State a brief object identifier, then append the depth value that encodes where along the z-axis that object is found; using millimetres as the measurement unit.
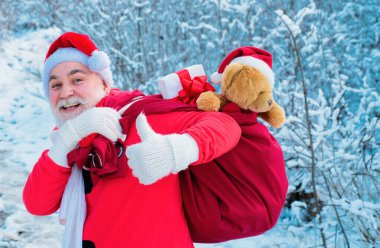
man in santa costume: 1323
